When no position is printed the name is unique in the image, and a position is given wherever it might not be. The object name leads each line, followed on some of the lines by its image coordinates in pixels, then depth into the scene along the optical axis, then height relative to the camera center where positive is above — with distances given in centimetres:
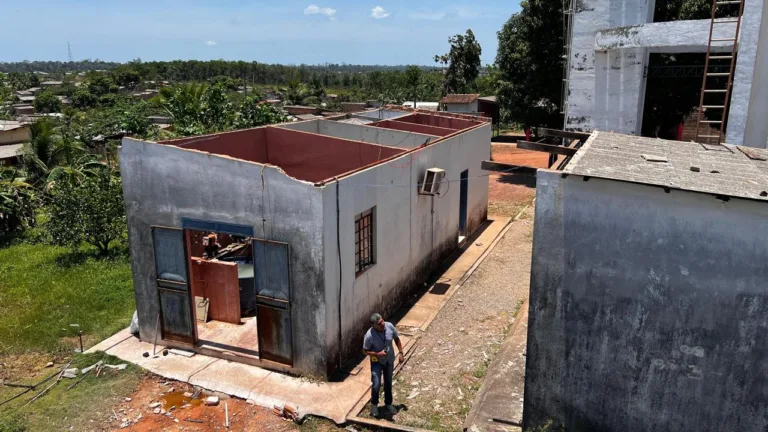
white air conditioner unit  1162 -204
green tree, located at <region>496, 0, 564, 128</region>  2191 +74
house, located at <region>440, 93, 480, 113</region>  3816 -144
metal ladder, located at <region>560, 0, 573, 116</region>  1742 +120
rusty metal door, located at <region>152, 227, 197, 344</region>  893 -326
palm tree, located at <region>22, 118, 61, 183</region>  2100 -255
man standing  730 -356
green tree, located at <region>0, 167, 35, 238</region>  1816 -399
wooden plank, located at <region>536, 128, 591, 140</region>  880 -82
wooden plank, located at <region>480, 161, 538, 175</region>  695 -110
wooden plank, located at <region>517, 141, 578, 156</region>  749 -89
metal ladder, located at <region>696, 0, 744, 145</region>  1100 +51
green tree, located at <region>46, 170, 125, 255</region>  1488 -352
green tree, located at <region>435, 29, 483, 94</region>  4288 +147
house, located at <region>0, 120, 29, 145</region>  3300 -298
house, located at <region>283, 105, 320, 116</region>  4844 -240
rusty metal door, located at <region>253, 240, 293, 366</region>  829 -323
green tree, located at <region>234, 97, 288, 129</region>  2155 -127
